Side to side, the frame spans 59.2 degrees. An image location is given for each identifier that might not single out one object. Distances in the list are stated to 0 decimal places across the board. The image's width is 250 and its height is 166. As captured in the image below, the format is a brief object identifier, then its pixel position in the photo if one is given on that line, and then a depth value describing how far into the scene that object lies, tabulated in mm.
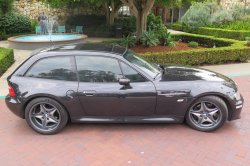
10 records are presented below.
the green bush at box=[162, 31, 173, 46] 11344
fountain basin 12891
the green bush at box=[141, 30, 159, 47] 10531
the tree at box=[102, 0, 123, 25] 20009
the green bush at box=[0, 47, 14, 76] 7773
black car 3877
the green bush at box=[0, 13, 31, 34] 18109
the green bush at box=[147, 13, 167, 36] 12172
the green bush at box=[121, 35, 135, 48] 11045
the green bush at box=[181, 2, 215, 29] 20578
